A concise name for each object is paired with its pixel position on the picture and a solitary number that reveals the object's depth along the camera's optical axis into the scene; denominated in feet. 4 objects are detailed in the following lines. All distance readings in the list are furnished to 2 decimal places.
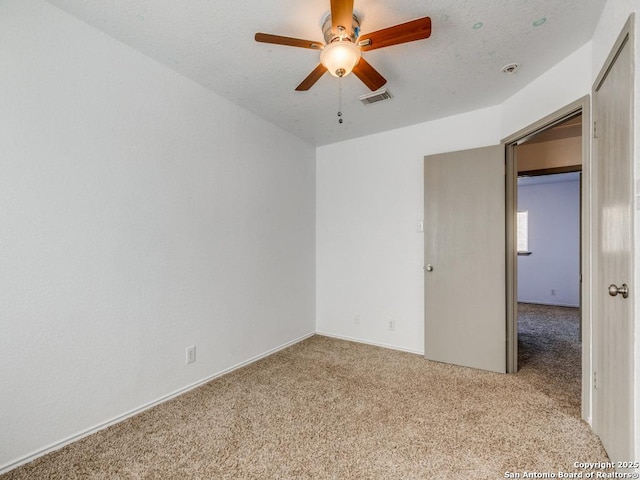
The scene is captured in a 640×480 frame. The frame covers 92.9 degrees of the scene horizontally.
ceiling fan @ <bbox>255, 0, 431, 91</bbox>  4.77
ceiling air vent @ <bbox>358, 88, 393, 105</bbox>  8.50
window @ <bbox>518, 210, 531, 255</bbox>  19.95
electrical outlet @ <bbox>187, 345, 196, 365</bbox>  7.95
